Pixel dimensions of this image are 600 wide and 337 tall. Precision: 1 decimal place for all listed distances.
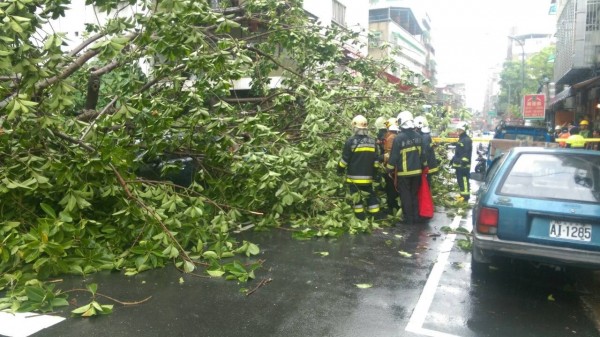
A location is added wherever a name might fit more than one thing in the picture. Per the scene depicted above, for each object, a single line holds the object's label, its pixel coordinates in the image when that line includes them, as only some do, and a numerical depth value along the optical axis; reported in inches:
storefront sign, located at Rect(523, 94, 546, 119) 982.4
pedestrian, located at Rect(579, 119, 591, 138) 578.4
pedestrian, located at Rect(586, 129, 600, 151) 606.3
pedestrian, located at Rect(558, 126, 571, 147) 506.9
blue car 170.2
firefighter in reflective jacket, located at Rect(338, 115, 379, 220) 289.1
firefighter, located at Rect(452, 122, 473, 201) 395.5
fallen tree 190.2
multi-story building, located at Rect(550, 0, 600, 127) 653.9
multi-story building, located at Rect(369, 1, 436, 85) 1857.8
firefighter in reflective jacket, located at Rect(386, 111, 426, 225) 297.3
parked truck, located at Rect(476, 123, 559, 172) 551.8
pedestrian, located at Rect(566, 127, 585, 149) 361.1
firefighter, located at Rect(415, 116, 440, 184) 316.2
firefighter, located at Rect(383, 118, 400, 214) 327.3
